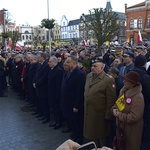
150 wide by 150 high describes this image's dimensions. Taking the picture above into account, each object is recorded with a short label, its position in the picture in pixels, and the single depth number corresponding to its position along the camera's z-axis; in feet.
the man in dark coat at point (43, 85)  23.02
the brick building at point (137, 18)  170.09
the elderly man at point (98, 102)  14.78
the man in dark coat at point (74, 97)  17.39
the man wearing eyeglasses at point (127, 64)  19.27
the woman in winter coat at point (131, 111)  12.36
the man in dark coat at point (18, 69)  32.89
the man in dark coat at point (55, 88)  21.15
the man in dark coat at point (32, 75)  26.63
